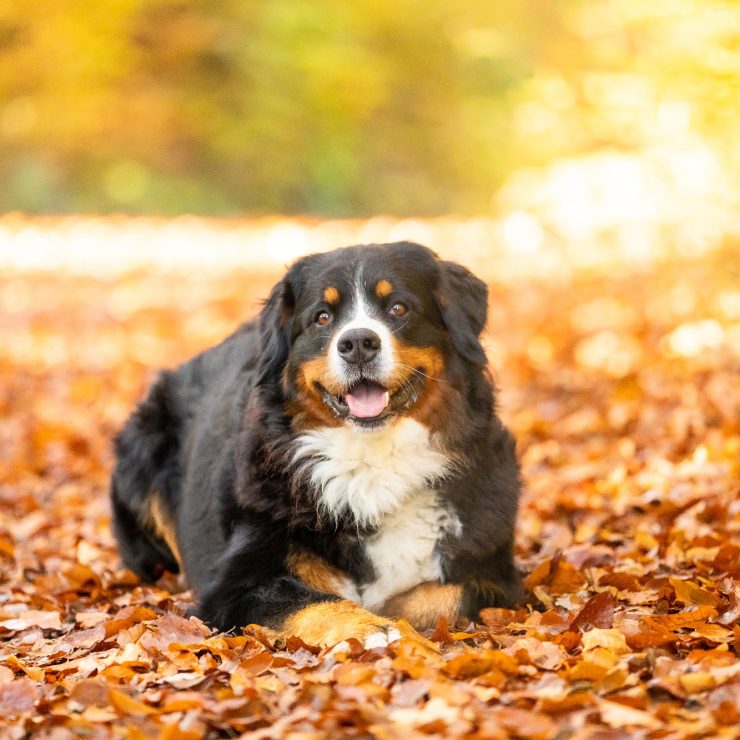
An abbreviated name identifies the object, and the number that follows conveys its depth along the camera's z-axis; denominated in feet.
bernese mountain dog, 15.83
